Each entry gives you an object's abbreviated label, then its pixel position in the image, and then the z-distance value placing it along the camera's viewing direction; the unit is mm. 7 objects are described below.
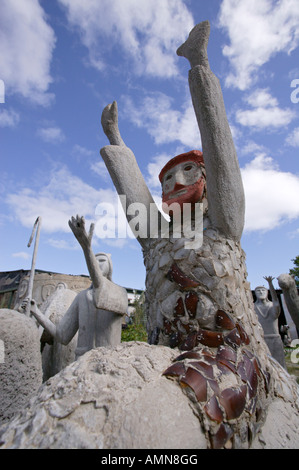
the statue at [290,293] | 2504
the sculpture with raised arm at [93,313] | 2211
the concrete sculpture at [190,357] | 812
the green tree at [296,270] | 15166
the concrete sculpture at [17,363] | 1654
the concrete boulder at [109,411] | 767
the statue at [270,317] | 4795
